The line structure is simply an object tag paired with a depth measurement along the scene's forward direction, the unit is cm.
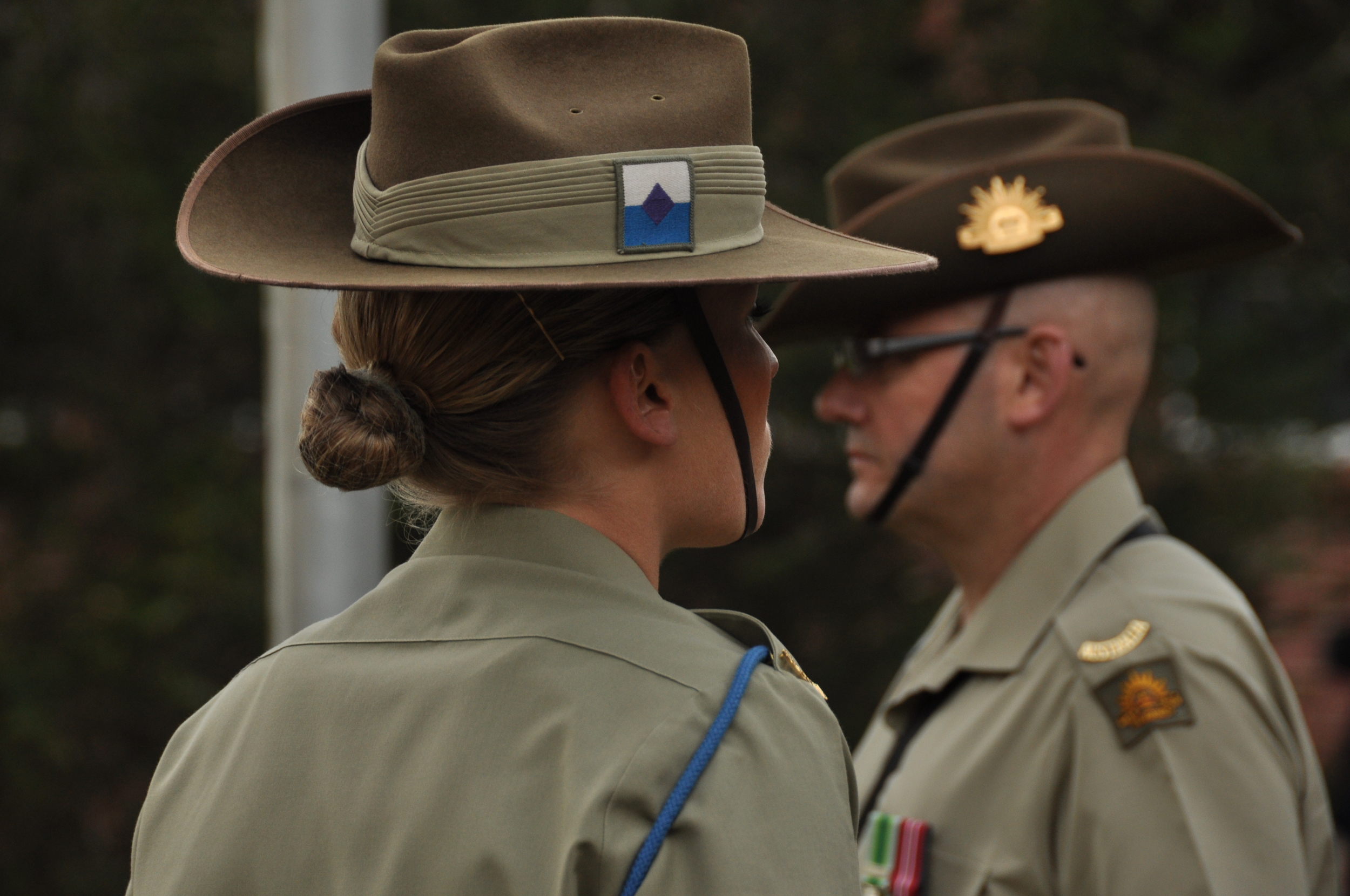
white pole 598
